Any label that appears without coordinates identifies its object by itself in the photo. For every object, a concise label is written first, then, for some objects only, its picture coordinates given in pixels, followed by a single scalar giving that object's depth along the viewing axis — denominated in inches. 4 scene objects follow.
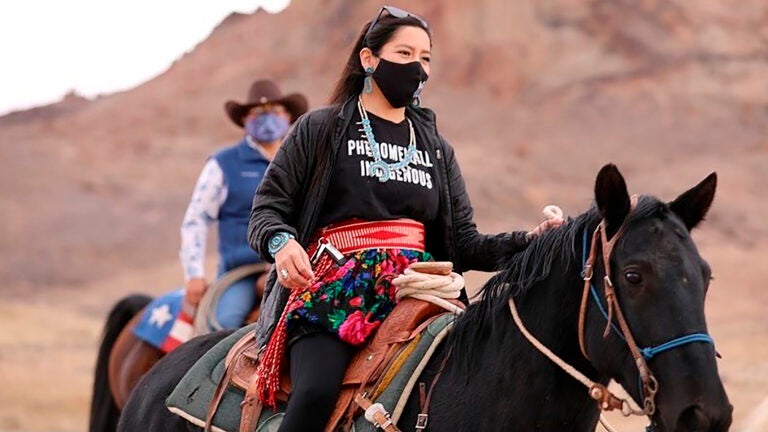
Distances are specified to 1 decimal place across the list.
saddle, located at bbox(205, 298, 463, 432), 275.0
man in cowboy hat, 550.5
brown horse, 537.5
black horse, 227.3
